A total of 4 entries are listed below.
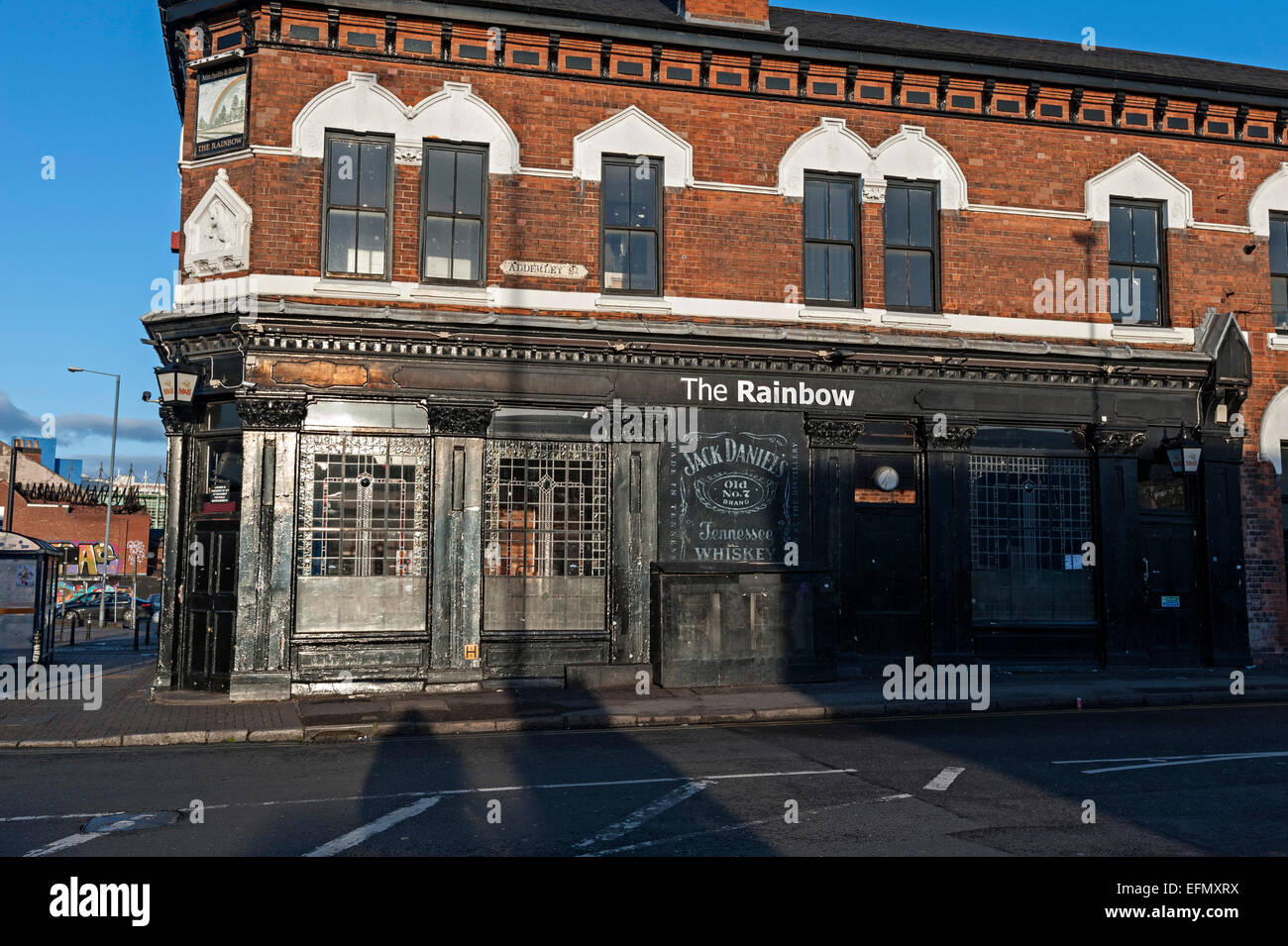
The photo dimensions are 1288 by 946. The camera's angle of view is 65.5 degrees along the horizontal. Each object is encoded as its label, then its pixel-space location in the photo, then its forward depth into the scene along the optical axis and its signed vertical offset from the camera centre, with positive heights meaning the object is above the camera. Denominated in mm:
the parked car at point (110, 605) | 35438 -2203
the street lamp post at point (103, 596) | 32081 -1614
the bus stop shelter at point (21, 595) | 15555 -774
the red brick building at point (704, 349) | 14359 +3060
